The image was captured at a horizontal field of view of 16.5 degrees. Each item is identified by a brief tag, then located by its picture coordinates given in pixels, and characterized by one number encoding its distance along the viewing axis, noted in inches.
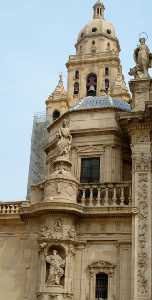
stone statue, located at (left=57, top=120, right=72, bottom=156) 975.6
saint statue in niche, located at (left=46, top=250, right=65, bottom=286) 861.9
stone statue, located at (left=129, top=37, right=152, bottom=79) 1001.5
